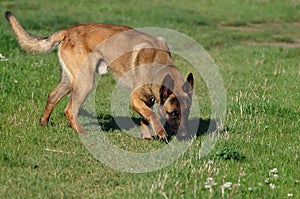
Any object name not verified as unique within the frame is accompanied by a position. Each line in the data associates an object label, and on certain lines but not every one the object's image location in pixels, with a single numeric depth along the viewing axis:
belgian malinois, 15.61
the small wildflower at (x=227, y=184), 11.76
